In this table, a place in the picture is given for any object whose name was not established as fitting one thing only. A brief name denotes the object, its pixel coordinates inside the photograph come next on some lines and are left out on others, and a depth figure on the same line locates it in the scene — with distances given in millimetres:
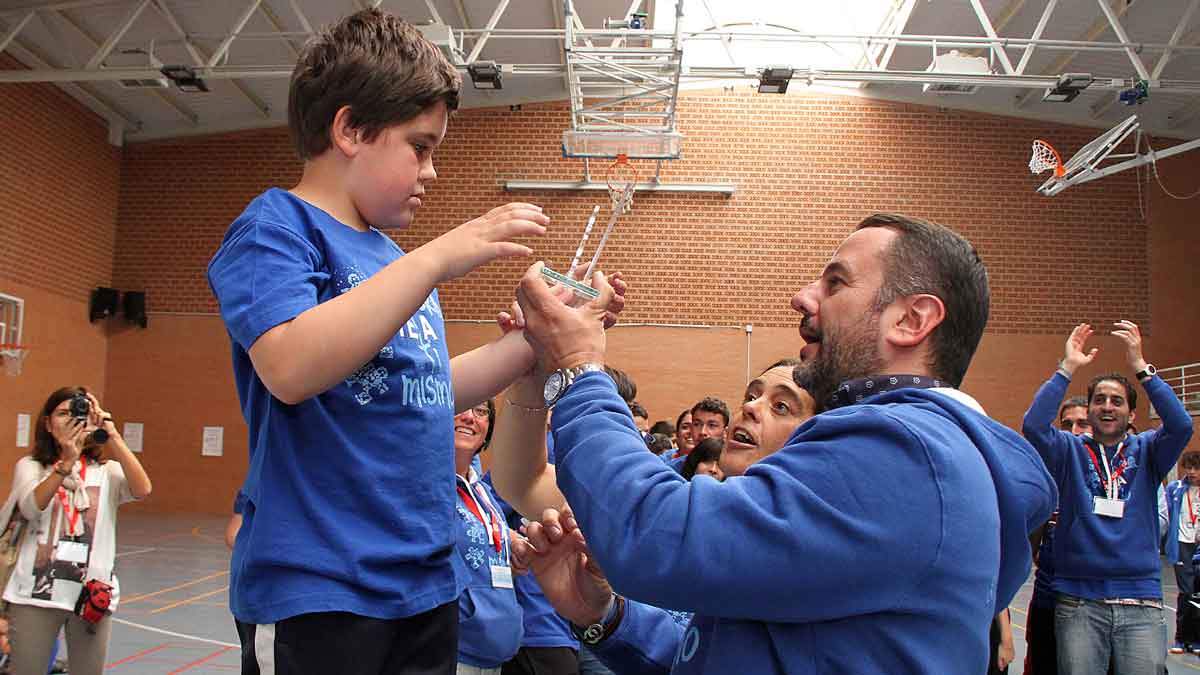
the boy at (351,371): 1535
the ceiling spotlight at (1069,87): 12055
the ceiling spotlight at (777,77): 12359
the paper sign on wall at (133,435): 17359
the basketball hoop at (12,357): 13617
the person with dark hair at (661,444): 8265
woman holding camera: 4793
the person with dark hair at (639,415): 7371
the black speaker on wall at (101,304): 17188
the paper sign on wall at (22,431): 14945
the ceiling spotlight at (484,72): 11969
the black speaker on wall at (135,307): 17562
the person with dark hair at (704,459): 4905
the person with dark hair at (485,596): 3281
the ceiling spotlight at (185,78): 12297
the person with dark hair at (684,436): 7578
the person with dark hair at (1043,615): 5508
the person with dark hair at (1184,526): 9703
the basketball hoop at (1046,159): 14902
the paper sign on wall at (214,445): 17312
